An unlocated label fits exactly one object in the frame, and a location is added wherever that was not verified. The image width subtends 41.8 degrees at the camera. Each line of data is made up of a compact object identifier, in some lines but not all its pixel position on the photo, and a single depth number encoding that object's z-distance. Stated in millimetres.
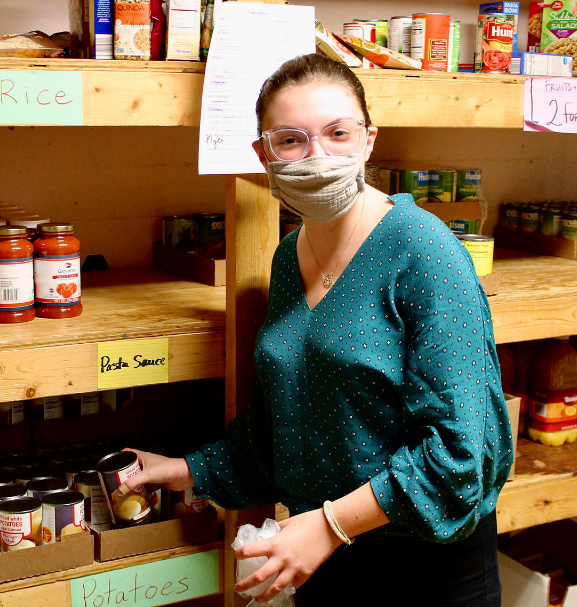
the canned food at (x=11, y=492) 1282
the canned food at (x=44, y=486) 1304
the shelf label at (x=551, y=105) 1491
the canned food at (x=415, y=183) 1916
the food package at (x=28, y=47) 1197
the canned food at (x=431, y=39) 1623
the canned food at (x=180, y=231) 1776
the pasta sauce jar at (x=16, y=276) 1271
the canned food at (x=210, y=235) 1728
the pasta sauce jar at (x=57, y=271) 1307
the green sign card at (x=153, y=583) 1301
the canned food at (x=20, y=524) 1231
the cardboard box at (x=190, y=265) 1662
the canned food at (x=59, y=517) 1271
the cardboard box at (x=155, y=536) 1307
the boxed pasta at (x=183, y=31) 1229
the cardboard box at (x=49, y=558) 1232
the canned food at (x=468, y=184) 1989
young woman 980
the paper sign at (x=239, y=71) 1211
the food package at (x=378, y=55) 1417
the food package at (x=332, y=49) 1321
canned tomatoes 1644
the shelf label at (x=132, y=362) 1254
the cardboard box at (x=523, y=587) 1842
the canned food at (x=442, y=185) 1960
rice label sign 1102
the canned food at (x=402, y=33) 1666
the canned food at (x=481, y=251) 1546
